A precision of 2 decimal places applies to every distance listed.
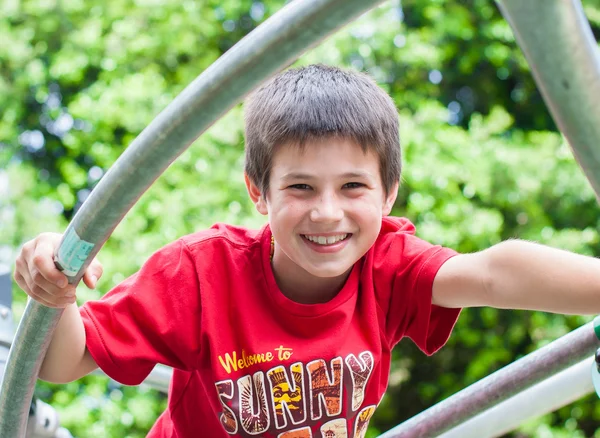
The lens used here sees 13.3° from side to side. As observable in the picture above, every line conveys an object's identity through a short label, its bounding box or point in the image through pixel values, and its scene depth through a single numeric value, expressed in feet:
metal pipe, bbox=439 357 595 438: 9.31
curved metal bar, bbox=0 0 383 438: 7.13
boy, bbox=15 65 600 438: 8.51
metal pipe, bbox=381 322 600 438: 8.48
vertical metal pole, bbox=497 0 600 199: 6.49
